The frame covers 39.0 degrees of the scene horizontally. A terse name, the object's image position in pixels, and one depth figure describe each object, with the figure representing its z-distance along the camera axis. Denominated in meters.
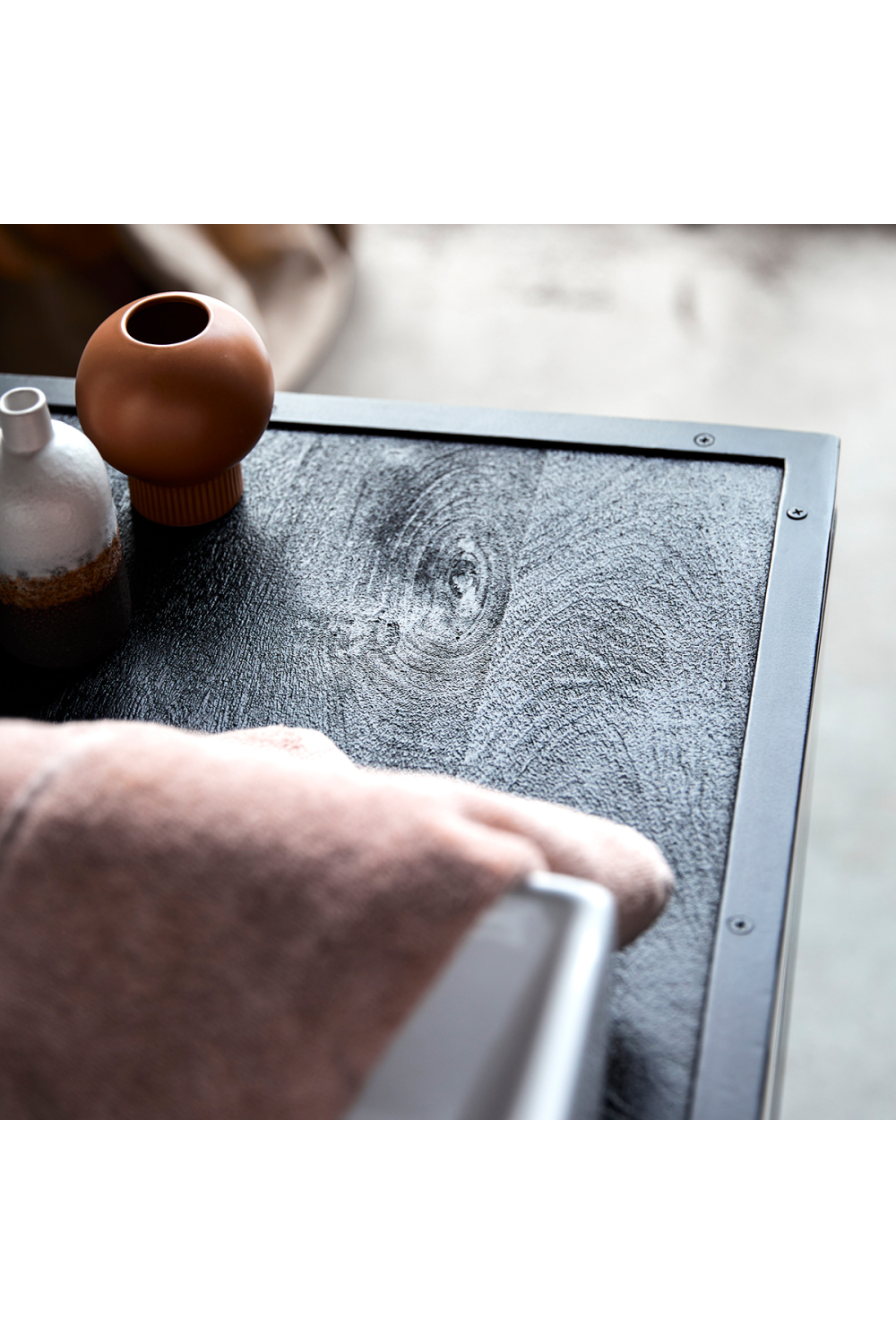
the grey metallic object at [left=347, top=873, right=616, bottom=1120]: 0.38
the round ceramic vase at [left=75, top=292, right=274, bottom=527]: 0.69
